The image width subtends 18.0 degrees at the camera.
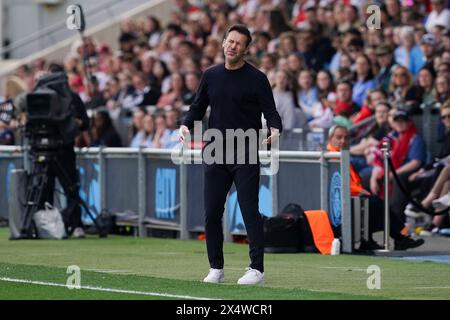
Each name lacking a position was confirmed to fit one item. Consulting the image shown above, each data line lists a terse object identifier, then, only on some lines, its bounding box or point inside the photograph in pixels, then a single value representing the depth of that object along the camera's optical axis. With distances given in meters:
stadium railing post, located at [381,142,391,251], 16.41
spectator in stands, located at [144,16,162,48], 29.19
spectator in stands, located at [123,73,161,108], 25.31
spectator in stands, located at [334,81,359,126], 20.75
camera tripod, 18.69
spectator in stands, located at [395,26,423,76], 21.48
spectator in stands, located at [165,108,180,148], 21.61
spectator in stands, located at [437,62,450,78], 19.34
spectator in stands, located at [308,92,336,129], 21.14
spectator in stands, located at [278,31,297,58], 23.61
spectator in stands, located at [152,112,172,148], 21.95
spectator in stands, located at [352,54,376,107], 21.12
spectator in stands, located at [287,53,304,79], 22.62
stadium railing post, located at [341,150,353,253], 16.30
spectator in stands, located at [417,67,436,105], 19.86
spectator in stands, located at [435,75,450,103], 19.45
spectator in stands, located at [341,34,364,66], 22.31
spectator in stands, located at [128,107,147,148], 23.08
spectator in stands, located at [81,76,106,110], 23.85
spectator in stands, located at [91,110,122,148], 22.59
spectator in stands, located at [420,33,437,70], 20.91
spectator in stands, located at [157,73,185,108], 24.11
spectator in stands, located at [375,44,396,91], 21.02
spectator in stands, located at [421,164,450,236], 17.92
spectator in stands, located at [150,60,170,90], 25.70
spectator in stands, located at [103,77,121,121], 25.73
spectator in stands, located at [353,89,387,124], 20.12
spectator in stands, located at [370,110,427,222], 19.03
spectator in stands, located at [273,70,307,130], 20.95
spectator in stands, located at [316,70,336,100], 21.52
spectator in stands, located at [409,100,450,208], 18.38
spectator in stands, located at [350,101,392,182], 19.59
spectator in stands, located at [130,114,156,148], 22.61
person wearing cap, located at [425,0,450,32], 22.53
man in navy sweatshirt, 12.27
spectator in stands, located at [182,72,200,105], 23.67
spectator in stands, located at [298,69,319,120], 21.91
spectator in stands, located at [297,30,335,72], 23.48
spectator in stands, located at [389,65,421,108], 19.95
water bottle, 16.16
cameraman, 18.89
